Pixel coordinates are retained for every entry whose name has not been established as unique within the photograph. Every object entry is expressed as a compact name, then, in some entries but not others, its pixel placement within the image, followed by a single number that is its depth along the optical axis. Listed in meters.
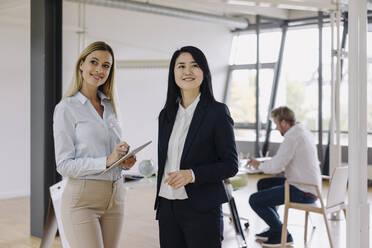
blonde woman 2.38
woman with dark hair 2.11
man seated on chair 5.11
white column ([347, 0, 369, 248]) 1.94
